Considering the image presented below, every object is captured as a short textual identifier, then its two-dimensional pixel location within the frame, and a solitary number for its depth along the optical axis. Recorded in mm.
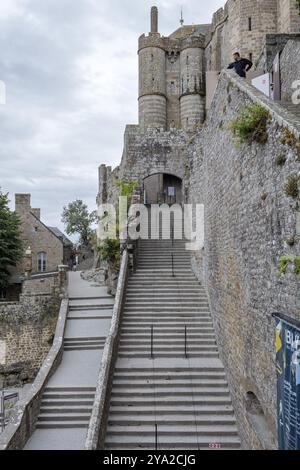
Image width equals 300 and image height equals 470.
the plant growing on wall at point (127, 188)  18438
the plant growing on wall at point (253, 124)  7535
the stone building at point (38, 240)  29719
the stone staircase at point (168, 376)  9430
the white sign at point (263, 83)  12663
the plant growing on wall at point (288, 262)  5887
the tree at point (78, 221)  44062
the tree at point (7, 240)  25859
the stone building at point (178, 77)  20531
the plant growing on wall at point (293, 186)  6129
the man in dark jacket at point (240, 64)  11992
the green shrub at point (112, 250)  17875
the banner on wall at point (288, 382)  5645
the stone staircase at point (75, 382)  10383
